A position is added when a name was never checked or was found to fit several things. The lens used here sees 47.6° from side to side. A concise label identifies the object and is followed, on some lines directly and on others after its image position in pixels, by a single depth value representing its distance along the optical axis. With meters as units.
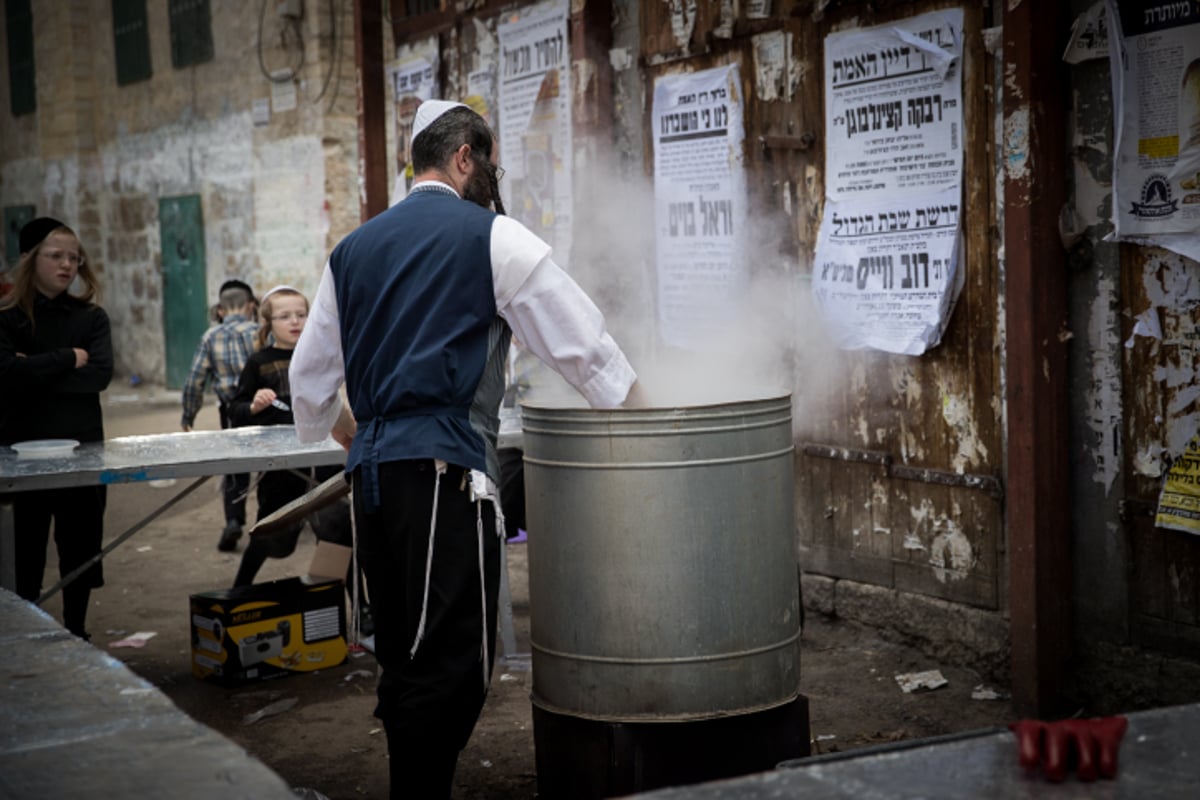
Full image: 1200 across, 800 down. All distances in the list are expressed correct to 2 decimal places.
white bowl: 5.15
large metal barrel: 3.51
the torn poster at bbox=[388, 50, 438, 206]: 8.37
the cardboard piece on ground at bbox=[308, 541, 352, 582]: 6.06
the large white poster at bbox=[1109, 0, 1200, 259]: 4.18
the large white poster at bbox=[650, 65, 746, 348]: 5.99
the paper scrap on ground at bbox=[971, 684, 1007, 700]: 4.90
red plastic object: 1.98
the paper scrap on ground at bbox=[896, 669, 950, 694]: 5.05
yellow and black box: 5.48
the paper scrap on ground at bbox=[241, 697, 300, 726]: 5.10
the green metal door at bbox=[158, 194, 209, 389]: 15.83
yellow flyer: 4.26
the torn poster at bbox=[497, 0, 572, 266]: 7.01
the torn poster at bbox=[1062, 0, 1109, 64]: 4.39
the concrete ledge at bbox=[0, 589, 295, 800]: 2.04
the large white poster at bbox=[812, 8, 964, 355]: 5.00
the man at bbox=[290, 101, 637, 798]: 3.34
